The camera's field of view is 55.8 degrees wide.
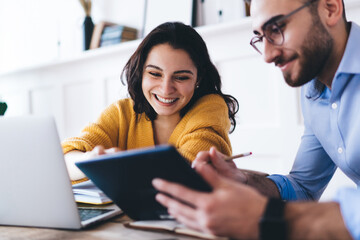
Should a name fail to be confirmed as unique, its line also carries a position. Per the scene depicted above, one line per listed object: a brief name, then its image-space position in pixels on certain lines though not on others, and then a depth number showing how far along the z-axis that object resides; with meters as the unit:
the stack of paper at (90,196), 0.99
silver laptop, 0.75
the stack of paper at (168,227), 0.68
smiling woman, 1.43
